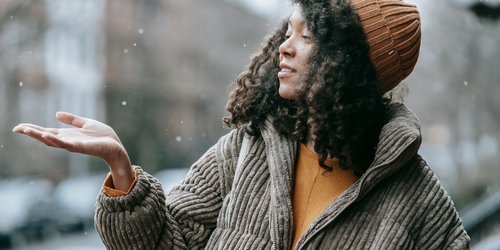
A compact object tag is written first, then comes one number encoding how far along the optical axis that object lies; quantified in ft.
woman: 8.35
